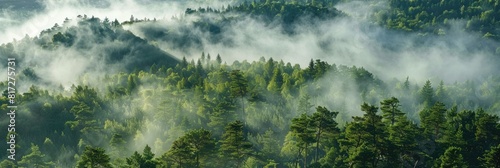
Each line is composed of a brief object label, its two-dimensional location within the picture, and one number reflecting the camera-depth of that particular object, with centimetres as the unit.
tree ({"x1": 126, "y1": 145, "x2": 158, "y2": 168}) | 8612
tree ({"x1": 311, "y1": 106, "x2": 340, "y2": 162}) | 9652
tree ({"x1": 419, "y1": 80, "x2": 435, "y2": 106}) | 17588
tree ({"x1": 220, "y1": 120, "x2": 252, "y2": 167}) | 9388
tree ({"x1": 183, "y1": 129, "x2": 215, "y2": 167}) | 9269
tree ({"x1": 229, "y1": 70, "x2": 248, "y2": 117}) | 13900
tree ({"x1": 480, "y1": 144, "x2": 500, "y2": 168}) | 8105
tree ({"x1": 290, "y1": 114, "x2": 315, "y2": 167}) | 9488
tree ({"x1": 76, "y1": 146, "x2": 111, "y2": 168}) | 8094
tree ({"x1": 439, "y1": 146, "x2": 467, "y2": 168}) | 8225
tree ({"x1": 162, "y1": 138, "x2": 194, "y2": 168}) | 9150
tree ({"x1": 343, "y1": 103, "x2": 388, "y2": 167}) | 8956
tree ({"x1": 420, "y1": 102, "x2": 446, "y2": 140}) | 10078
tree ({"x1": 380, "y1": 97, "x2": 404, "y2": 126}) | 10188
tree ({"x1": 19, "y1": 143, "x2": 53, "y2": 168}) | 12081
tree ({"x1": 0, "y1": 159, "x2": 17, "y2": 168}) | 12650
